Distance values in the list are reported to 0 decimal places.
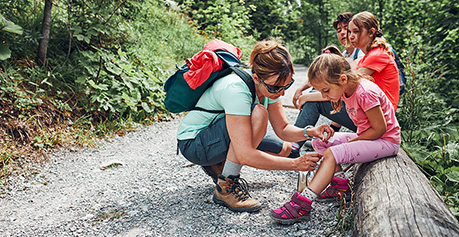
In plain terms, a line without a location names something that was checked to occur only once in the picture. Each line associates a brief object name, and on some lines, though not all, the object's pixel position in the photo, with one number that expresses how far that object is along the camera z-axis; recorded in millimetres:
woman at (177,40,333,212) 2246
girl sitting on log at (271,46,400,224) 2242
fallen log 1496
